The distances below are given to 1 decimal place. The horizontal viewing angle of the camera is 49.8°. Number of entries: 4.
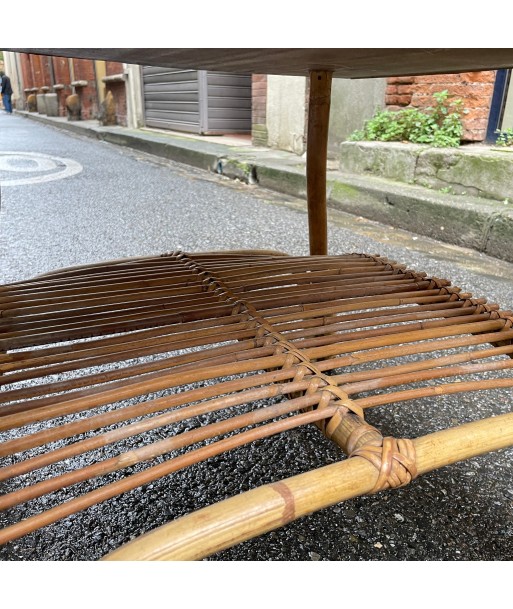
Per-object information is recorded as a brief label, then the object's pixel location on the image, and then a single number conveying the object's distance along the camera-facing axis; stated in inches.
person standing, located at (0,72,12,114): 589.5
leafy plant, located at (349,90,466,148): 128.1
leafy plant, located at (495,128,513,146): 121.2
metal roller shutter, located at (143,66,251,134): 271.0
